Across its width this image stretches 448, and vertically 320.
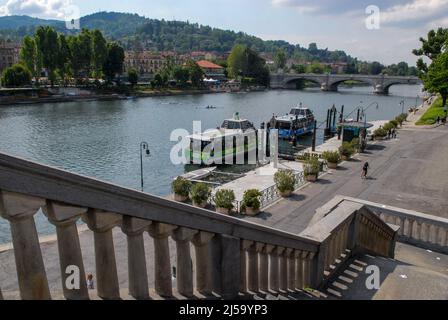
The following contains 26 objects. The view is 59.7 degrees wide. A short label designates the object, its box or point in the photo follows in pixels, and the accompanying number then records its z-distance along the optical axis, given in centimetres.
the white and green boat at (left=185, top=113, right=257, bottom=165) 3394
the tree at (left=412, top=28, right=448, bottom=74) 6302
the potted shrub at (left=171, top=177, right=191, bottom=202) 1980
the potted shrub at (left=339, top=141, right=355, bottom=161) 2939
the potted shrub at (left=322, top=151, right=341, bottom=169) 2633
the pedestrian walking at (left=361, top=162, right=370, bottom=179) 2353
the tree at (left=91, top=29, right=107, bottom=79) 9881
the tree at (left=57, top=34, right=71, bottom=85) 9362
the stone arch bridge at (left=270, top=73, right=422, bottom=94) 12632
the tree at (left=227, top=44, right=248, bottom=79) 15350
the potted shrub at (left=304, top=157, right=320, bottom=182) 2286
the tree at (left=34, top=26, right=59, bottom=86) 8956
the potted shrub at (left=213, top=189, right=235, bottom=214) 1767
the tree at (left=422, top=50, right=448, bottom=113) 5222
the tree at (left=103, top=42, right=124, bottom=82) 10619
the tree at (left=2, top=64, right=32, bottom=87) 8794
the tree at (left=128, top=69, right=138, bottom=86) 11062
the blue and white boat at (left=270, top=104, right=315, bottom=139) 4828
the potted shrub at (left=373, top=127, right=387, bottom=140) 4041
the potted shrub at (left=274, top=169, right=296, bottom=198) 1964
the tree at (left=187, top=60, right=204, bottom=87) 12538
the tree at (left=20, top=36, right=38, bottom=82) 9069
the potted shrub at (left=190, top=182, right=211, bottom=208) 1842
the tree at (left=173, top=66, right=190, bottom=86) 12244
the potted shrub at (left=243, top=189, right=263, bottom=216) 1711
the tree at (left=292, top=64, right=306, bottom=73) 19340
